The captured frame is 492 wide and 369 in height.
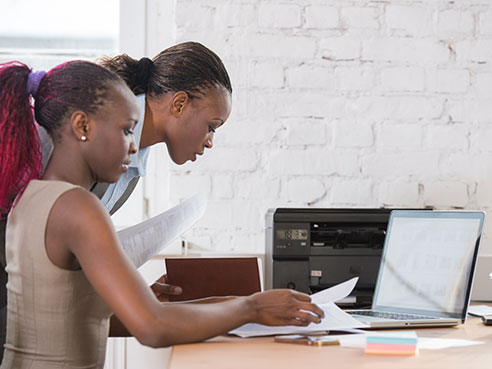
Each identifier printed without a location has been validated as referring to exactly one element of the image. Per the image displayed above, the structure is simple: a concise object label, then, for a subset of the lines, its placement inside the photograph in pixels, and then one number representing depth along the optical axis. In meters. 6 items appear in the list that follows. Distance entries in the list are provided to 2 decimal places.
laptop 2.34
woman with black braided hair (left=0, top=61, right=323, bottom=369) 1.92
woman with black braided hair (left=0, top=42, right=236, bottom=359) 2.51
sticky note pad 2.02
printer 2.76
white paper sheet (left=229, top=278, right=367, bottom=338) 2.15
